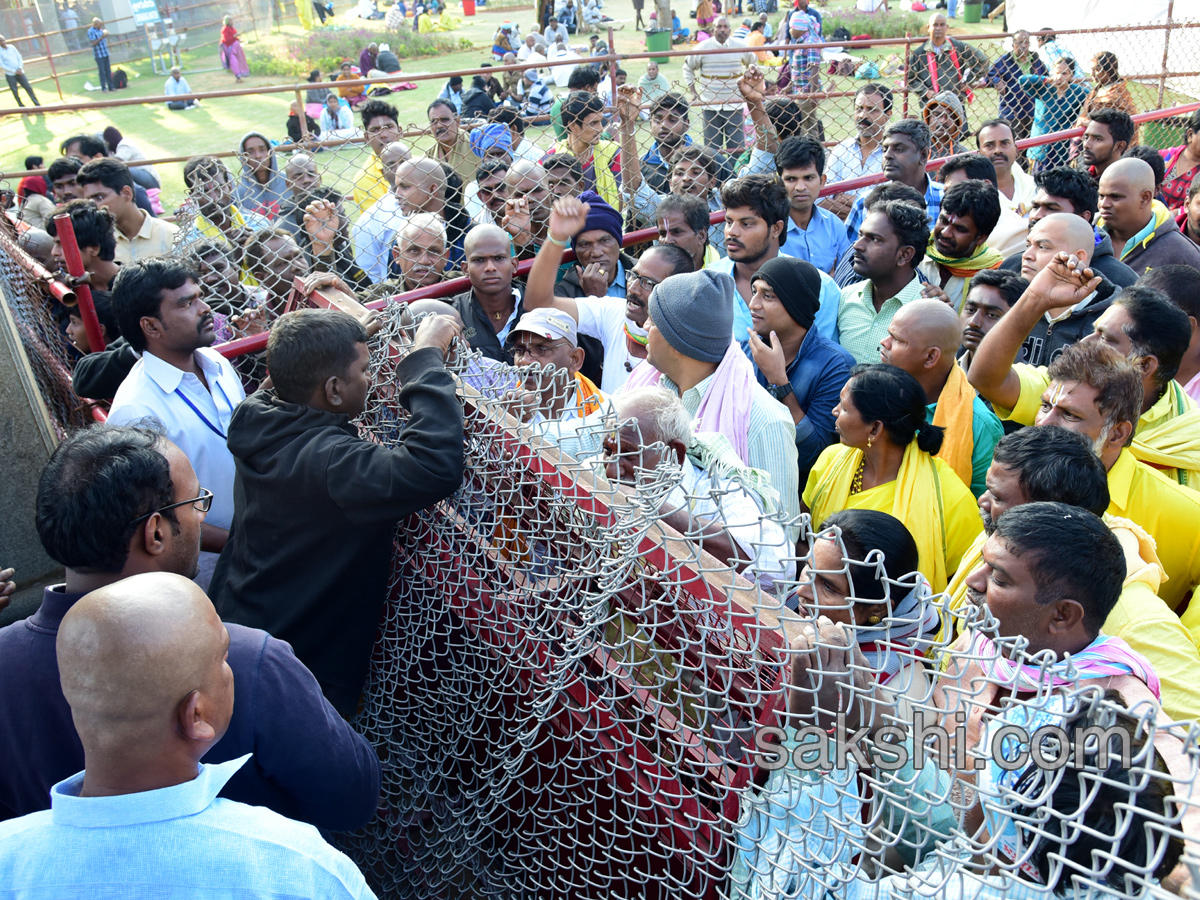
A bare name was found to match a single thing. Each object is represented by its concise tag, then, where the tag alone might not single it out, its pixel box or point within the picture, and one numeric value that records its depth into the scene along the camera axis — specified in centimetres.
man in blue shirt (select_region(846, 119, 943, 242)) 546
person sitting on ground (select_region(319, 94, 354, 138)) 1536
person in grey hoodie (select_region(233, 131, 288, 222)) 750
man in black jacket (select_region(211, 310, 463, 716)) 230
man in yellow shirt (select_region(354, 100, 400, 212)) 766
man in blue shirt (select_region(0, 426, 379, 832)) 183
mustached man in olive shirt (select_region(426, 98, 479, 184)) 707
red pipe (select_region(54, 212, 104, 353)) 369
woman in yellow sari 293
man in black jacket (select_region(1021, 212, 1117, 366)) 371
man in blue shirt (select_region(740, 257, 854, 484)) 364
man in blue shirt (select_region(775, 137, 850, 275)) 526
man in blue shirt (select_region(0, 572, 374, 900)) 132
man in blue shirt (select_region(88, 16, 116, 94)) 2395
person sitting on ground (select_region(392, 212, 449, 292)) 488
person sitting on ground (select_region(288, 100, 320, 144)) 1177
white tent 1249
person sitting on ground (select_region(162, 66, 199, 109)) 2177
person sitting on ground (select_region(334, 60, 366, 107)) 1570
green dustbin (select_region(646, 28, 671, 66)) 2478
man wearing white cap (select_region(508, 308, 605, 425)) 324
